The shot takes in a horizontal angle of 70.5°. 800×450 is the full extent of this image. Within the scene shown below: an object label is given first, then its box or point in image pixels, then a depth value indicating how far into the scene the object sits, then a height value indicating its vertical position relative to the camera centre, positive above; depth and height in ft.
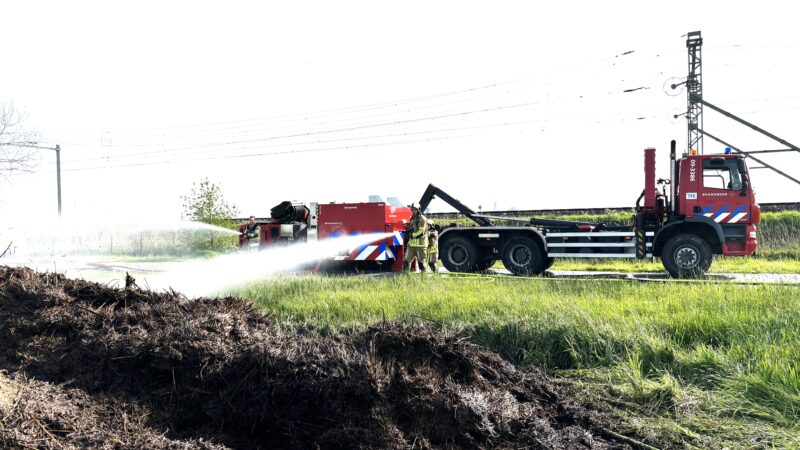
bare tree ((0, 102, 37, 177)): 62.15 +7.73
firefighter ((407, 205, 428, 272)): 46.47 -1.72
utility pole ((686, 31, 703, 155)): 71.67 +16.88
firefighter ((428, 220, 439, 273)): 48.26 -2.43
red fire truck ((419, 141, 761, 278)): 44.34 -1.13
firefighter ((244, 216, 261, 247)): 54.54 -1.14
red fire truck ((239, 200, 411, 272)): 47.34 -0.60
